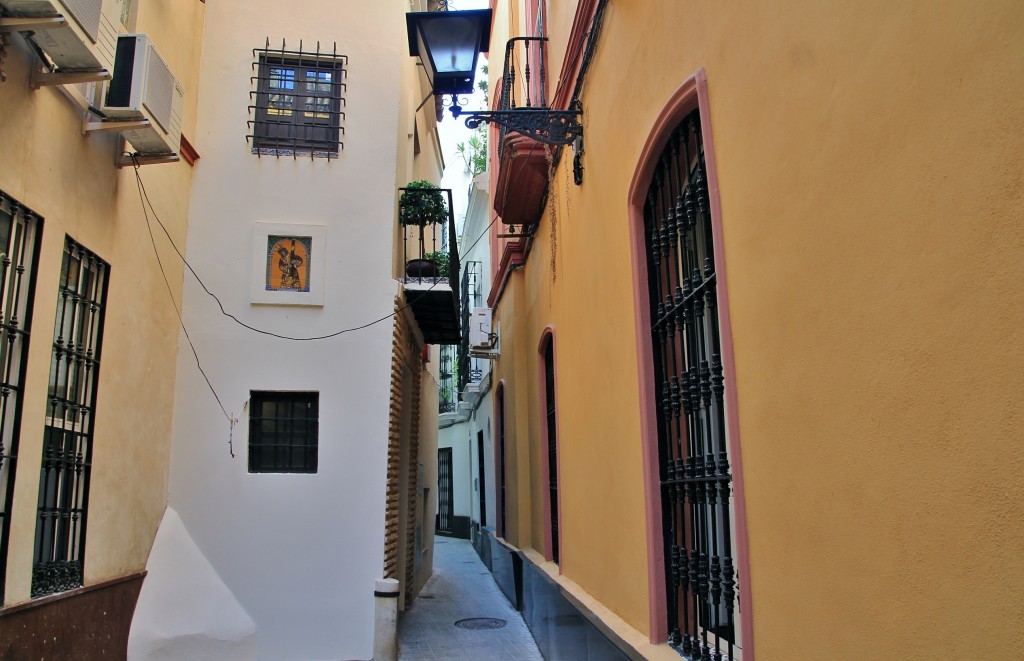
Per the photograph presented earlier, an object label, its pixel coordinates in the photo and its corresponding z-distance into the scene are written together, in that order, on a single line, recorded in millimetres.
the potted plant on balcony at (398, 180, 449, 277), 8469
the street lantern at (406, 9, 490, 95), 5414
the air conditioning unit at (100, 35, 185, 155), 5402
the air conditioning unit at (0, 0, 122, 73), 4141
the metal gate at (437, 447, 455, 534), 23172
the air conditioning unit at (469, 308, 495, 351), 11961
